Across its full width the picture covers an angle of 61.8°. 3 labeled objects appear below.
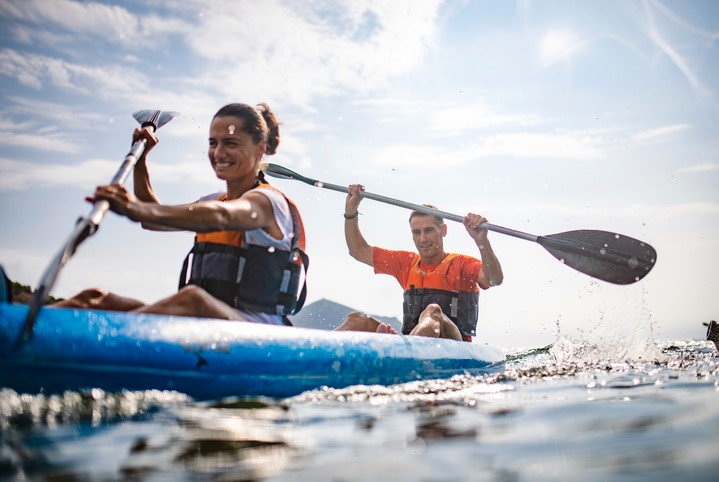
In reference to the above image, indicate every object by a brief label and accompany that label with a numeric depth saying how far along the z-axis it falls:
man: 4.78
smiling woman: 2.69
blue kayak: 2.20
